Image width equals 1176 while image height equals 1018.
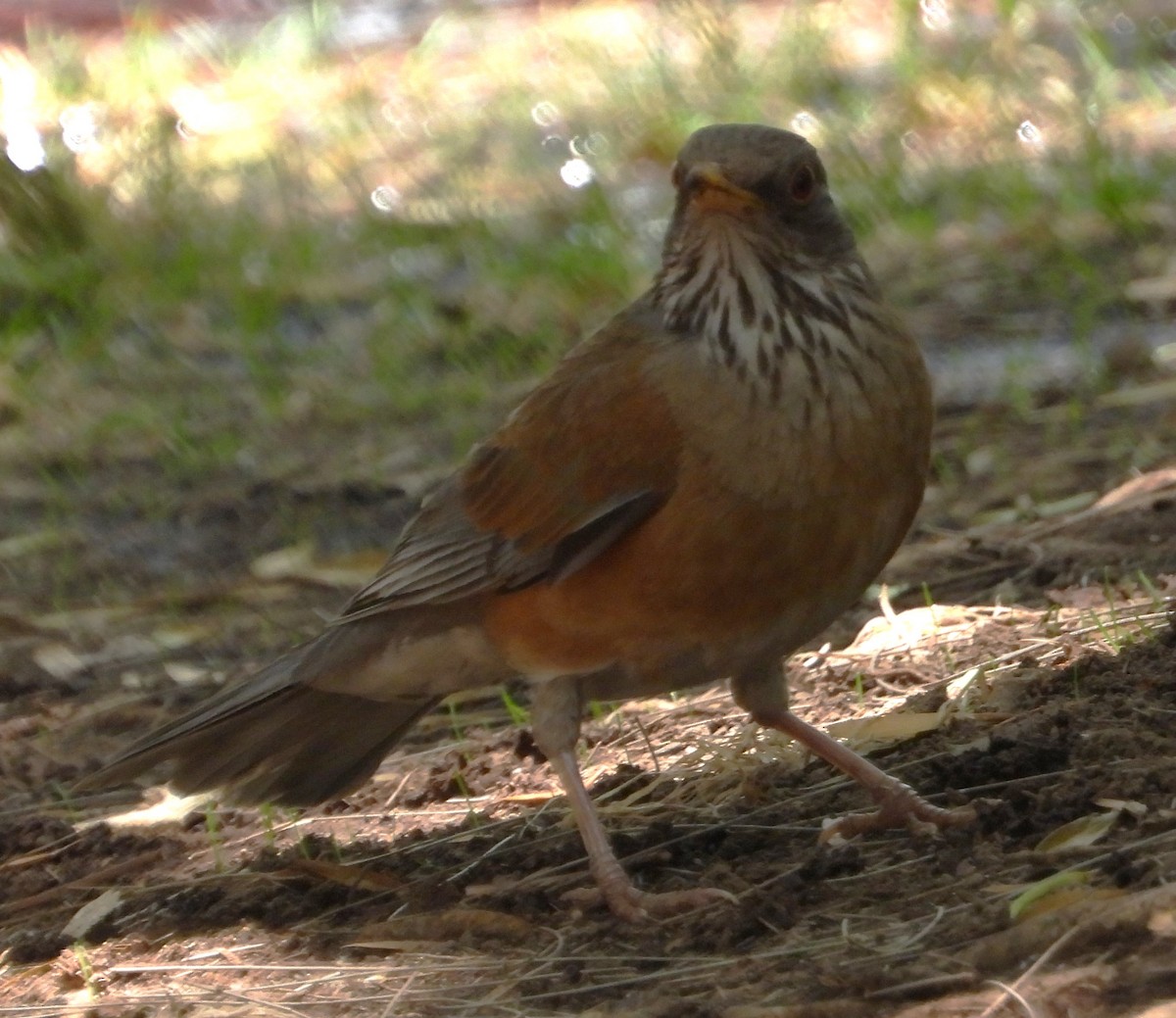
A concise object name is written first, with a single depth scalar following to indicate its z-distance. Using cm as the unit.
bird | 877
